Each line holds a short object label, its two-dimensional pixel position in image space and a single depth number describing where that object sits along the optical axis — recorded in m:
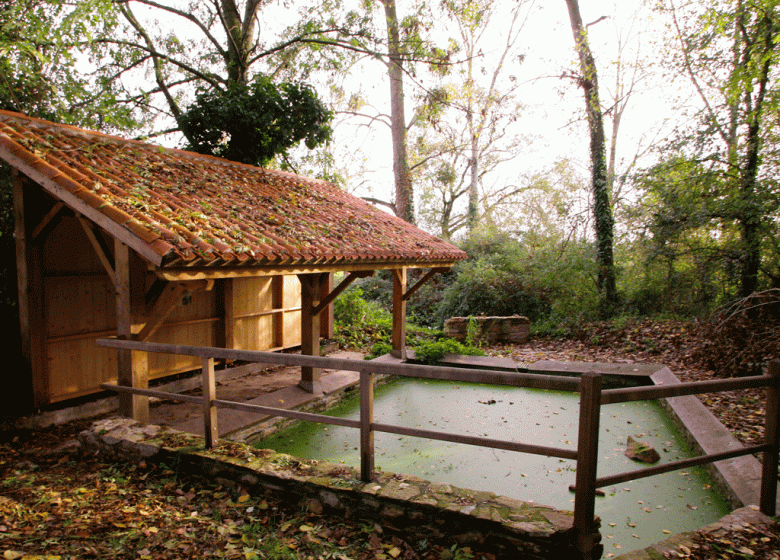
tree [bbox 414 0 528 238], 19.23
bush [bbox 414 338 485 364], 9.30
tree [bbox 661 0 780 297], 8.46
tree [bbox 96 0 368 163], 9.59
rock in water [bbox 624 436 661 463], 4.91
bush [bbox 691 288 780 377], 6.89
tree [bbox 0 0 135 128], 6.20
